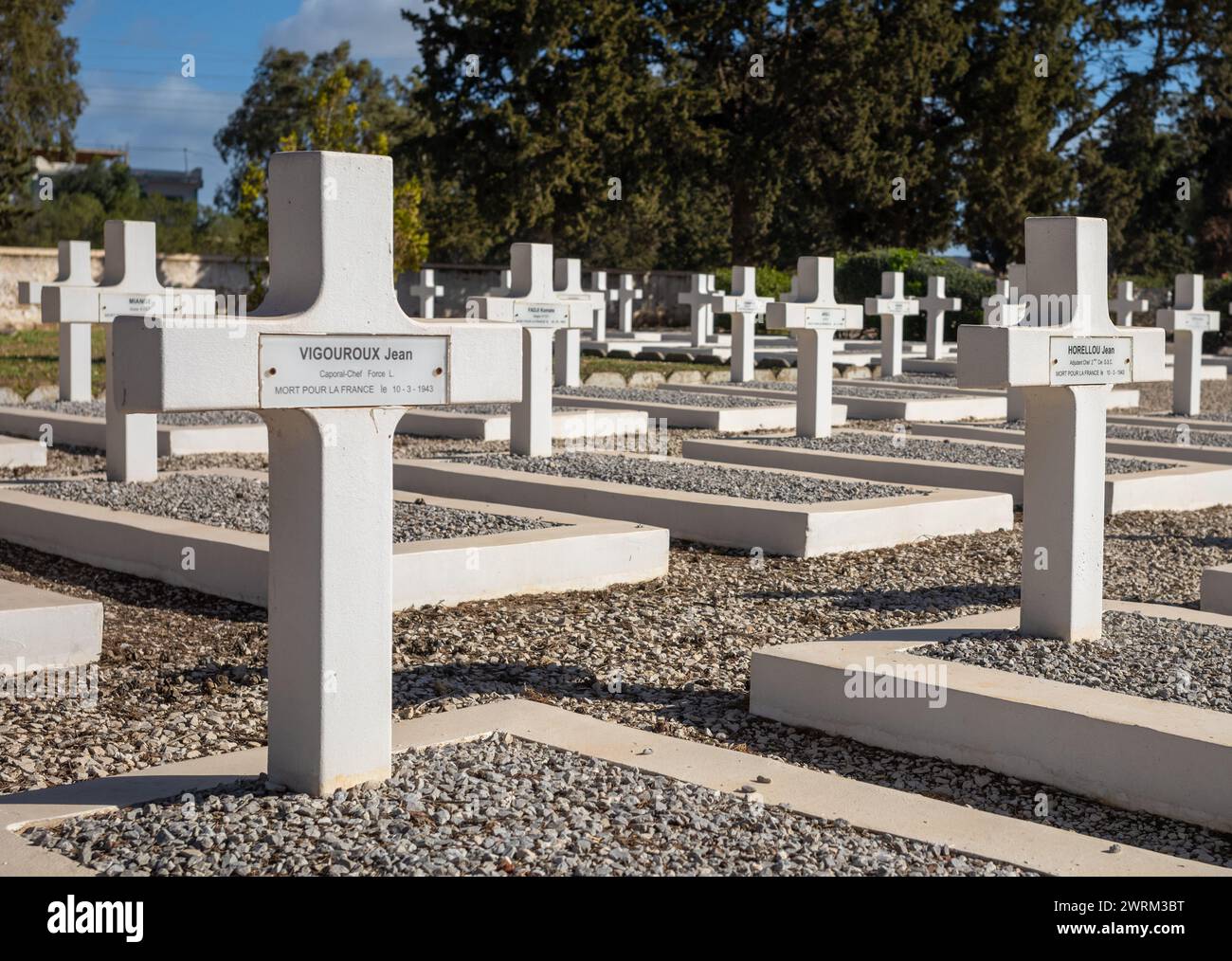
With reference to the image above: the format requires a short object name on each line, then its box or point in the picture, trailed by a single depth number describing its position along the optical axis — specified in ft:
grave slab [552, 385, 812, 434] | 55.42
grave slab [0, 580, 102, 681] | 21.61
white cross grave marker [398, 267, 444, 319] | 98.22
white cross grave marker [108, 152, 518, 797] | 14.80
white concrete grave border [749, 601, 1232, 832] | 16.63
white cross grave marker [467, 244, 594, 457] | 41.50
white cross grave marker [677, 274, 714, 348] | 91.09
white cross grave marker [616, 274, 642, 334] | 113.50
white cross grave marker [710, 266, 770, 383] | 71.46
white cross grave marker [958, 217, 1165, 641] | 21.07
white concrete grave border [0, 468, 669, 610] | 26.48
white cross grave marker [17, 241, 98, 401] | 55.52
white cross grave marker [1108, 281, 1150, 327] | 92.73
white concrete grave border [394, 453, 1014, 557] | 32.09
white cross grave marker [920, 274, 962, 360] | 91.40
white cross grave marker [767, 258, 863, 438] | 46.96
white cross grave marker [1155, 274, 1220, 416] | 59.77
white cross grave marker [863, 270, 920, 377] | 77.66
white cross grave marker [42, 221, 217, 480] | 36.14
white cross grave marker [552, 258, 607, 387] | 67.87
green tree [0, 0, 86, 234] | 134.00
